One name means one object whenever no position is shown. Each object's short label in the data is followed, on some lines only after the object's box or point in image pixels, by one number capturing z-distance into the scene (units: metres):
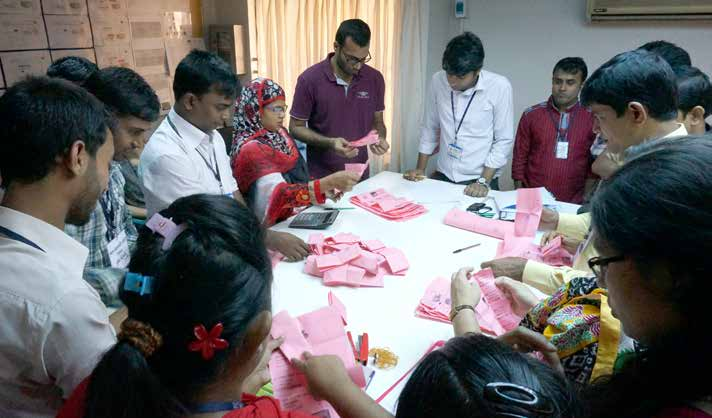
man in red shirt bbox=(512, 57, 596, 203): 2.99
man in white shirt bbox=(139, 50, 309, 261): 1.73
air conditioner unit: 3.41
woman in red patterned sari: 2.25
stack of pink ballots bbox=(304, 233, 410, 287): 1.70
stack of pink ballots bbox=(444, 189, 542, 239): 2.08
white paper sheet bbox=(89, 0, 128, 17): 2.53
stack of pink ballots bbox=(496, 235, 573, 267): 1.86
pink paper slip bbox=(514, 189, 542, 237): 2.07
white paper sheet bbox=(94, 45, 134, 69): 2.61
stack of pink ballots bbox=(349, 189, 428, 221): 2.33
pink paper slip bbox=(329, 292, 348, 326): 1.45
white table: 1.40
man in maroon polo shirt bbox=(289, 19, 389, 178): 2.98
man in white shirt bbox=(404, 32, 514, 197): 3.05
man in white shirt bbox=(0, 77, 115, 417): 0.86
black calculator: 2.18
